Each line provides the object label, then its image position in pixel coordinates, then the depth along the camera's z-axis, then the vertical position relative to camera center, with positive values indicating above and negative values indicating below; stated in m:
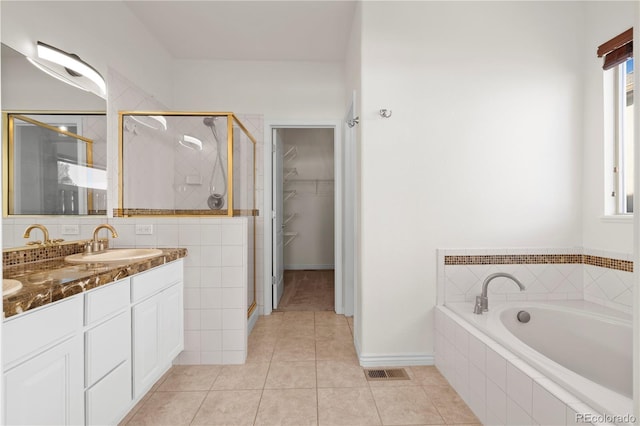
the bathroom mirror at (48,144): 1.61 +0.39
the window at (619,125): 2.16 +0.57
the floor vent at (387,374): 2.16 -1.08
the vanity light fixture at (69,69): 1.80 +0.86
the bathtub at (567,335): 1.74 -0.71
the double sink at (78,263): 1.30 -0.26
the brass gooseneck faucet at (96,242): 2.00 -0.18
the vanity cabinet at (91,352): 1.09 -0.58
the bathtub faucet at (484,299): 2.11 -0.56
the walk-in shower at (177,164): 2.45 +0.38
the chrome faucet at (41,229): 1.72 -0.10
